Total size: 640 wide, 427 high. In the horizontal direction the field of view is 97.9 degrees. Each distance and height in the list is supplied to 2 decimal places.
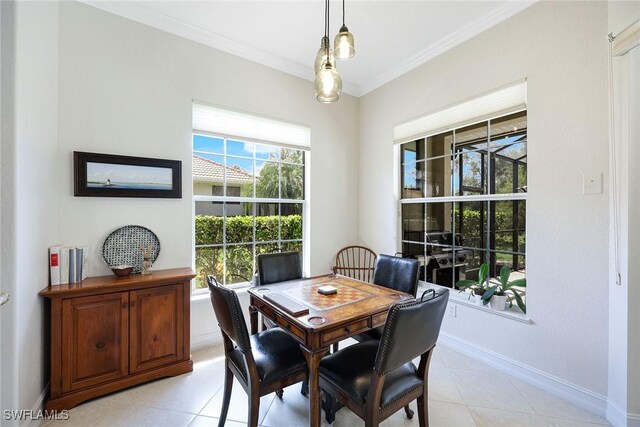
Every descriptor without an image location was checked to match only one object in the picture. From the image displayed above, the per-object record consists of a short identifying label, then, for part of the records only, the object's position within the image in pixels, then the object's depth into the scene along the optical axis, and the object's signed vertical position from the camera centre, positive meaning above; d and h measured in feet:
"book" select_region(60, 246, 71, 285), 6.64 -1.18
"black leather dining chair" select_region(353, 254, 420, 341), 7.31 -1.73
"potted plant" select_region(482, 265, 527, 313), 8.07 -2.30
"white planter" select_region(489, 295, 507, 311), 8.13 -2.57
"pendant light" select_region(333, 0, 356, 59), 5.39 +3.31
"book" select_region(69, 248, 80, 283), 6.75 -1.24
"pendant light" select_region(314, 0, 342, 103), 5.47 +2.73
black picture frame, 7.28 +1.12
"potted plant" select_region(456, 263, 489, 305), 8.54 -2.17
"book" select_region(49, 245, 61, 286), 6.53 -1.14
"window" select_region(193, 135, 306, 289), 9.50 +0.45
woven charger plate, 7.59 -0.84
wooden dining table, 4.74 -1.89
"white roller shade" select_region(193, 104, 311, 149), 9.21 +3.21
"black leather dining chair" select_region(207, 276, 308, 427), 4.73 -2.77
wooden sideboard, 6.20 -2.87
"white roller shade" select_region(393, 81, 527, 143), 7.74 +3.25
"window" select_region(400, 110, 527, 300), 8.07 +0.51
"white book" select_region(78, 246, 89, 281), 6.95 -1.19
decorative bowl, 7.27 -1.43
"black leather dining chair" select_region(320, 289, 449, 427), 4.13 -2.74
